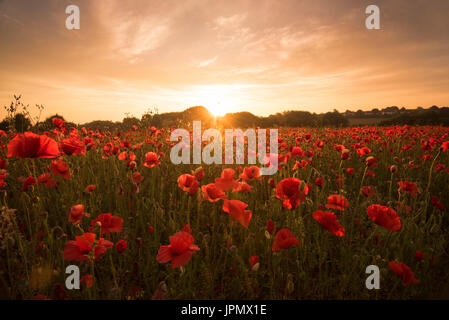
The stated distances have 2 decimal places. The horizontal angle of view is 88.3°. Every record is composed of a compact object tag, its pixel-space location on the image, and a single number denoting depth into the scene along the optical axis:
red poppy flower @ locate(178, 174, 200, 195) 1.62
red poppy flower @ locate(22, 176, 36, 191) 1.64
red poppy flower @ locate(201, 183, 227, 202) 1.50
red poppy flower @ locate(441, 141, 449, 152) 2.32
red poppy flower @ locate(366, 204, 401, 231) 1.25
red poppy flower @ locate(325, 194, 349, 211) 1.51
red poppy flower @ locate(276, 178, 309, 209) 1.41
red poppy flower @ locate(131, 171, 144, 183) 2.28
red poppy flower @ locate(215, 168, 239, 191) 1.53
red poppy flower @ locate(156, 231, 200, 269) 1.07
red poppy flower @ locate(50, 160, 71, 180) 1.84
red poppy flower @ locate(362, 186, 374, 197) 1.91
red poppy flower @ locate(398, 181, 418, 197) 1.86
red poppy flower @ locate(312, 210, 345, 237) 1.27
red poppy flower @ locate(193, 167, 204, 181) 1.78
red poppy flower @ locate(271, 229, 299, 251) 1.18
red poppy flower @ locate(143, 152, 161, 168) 2.25
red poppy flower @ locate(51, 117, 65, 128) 3.32
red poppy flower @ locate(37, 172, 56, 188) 1.91
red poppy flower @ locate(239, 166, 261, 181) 1.85
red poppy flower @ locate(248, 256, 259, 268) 1.32
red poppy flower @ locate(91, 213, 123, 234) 1.33
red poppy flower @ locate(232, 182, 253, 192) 1.76
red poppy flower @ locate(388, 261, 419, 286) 1.11
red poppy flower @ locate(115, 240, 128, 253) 1.33
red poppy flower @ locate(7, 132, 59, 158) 1.40
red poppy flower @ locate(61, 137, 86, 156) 1.76
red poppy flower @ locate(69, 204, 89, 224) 1.27
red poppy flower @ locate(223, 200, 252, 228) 1.29
